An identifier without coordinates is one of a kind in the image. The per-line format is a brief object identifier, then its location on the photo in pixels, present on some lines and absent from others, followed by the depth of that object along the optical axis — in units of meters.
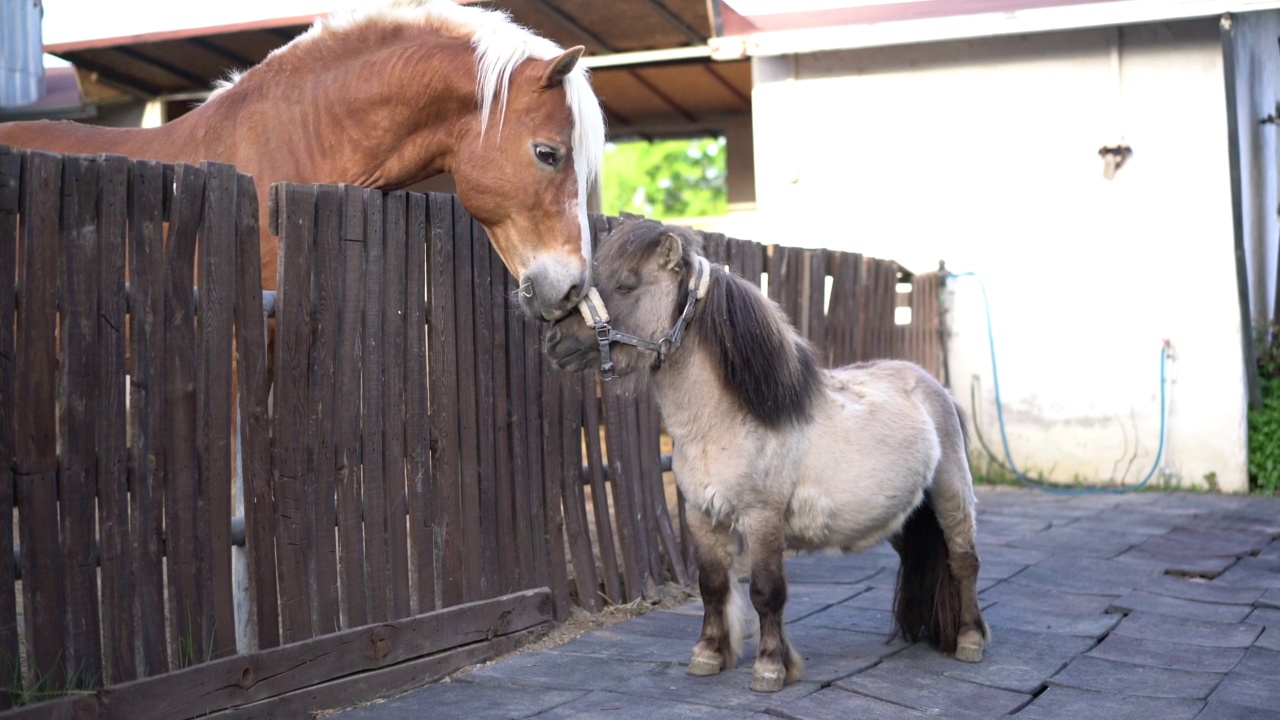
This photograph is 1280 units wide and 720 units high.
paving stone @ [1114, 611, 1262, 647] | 4.59
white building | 8.55
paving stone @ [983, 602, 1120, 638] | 4.74
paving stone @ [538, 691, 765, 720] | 3.51
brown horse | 3.93
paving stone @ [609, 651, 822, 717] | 3.63
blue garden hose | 8.69
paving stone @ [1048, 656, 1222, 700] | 3.89
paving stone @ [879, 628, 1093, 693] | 4.01
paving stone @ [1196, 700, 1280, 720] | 3.57
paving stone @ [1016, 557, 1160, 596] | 5.55
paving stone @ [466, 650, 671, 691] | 3.94
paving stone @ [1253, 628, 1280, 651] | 4.48
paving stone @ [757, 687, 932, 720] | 3.52
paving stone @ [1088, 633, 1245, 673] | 4.23
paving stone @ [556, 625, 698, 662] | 4.29
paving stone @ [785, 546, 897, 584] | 5.86
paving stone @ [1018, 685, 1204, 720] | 3.60
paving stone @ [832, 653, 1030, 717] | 3.66
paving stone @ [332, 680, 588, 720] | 3.58
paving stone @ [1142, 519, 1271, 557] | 6.43
